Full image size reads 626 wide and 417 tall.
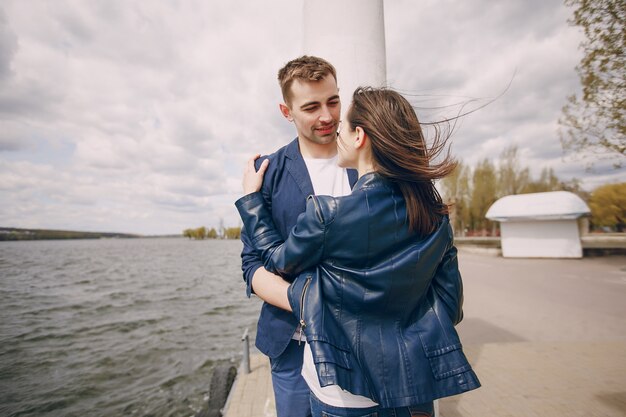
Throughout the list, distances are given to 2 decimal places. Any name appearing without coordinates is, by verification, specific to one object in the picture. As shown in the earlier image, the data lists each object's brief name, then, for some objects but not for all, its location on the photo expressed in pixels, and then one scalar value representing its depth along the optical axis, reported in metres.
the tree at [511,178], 34.88
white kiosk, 16.30
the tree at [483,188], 35.00
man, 1.62
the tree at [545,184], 35.31
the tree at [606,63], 5.07
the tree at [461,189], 36.78
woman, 1.12
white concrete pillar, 2.73
